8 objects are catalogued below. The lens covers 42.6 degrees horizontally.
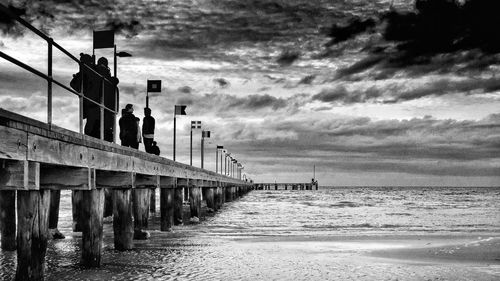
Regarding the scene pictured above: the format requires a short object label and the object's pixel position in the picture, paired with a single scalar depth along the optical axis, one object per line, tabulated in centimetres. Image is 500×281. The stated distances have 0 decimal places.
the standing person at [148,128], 1781
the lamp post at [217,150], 6675
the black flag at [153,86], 2503
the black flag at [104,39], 1611
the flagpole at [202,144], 4454
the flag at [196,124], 4212
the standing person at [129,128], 1520
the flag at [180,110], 3334
